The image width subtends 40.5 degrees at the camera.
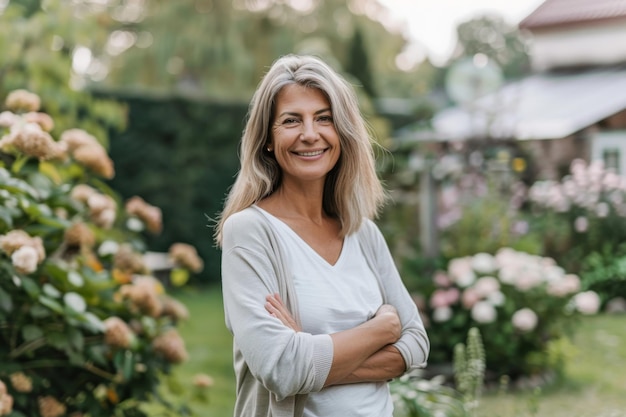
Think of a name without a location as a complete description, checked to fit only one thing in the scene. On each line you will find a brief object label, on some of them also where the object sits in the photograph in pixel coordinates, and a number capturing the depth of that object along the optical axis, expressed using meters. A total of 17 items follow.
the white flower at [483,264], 4.65
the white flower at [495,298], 4.52
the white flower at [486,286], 4.51
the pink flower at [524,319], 4.44
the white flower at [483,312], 4.46
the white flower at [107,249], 3.13
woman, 1.65
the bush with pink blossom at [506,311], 4.49
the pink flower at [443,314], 4.62
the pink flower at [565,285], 4.22
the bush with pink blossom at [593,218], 3.56
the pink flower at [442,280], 4.77
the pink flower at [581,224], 3.75
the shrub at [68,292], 2.60
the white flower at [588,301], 3.85
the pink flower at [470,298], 4.53
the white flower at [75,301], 2.59
